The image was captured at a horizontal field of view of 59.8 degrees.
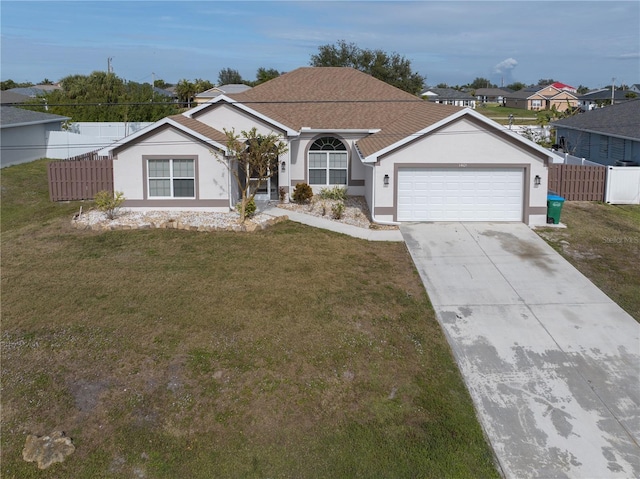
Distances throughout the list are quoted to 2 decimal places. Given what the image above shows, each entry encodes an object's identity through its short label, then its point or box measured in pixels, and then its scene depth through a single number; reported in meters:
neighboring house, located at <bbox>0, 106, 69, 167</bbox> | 31.70
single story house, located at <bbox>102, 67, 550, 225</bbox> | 18.64
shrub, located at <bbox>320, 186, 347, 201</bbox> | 22.55
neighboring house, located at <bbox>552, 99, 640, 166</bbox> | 26.88
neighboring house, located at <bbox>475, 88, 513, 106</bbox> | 119.95
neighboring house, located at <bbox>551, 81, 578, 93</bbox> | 105.29
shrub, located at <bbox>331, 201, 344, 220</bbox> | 19.75
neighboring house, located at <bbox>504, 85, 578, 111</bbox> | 96.00
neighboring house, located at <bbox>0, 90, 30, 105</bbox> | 53.15
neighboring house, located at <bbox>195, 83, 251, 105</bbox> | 66.06
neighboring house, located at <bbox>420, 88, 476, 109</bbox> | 101.81
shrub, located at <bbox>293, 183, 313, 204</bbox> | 22.06
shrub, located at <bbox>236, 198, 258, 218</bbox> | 19.04
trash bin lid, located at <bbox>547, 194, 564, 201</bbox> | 18.58
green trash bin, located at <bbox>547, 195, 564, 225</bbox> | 18.55
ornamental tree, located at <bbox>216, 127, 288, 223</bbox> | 19.02
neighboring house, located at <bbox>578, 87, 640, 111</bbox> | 81.81
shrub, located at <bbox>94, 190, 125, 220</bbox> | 19.06
